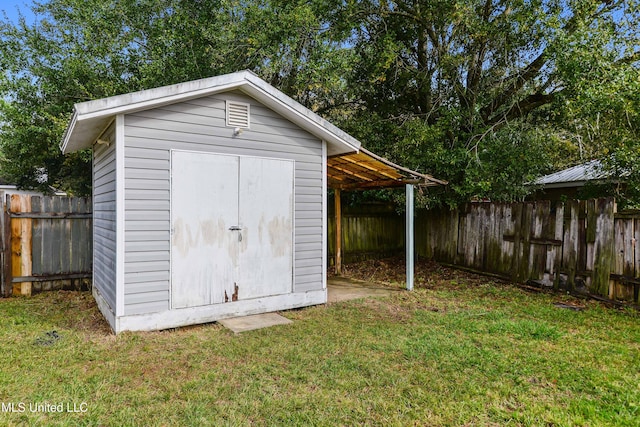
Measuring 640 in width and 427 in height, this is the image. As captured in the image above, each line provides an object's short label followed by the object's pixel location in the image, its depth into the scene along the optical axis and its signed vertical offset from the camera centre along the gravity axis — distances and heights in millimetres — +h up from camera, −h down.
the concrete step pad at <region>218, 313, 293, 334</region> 4676 -1507
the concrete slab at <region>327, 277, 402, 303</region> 6449 -1531
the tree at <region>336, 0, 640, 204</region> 6898 +2854
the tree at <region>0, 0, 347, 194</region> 8609 +3774
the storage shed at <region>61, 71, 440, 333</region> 4406 +84
